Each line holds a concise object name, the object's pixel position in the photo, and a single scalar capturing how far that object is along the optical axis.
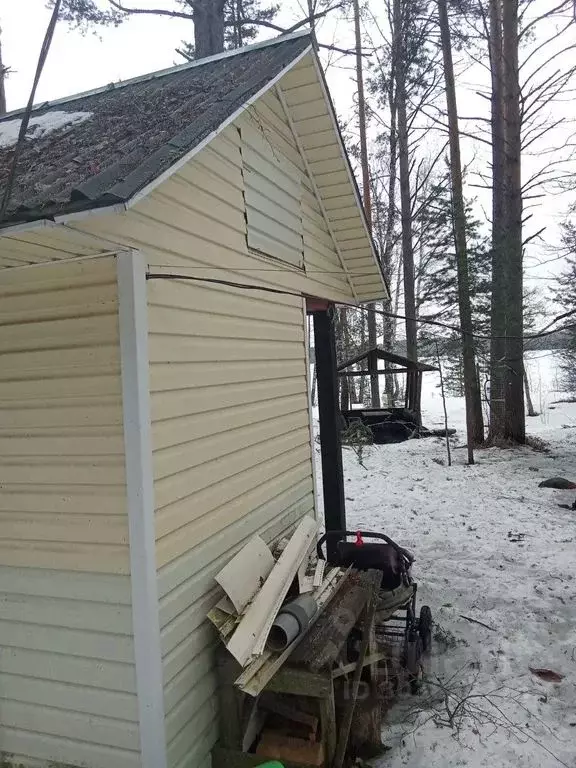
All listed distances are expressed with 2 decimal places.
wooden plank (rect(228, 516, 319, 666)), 2.92
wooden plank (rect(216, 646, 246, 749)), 3.13
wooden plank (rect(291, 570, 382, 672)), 3.07
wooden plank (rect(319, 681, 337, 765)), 3.10
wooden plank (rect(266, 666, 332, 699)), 2.96
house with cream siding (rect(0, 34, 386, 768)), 2.64
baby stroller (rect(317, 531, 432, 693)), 4.16
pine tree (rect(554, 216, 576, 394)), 12.51
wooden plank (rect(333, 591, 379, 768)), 3.12
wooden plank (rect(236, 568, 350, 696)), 2.80
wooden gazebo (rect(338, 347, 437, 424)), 13.01
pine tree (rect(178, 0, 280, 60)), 12.33
